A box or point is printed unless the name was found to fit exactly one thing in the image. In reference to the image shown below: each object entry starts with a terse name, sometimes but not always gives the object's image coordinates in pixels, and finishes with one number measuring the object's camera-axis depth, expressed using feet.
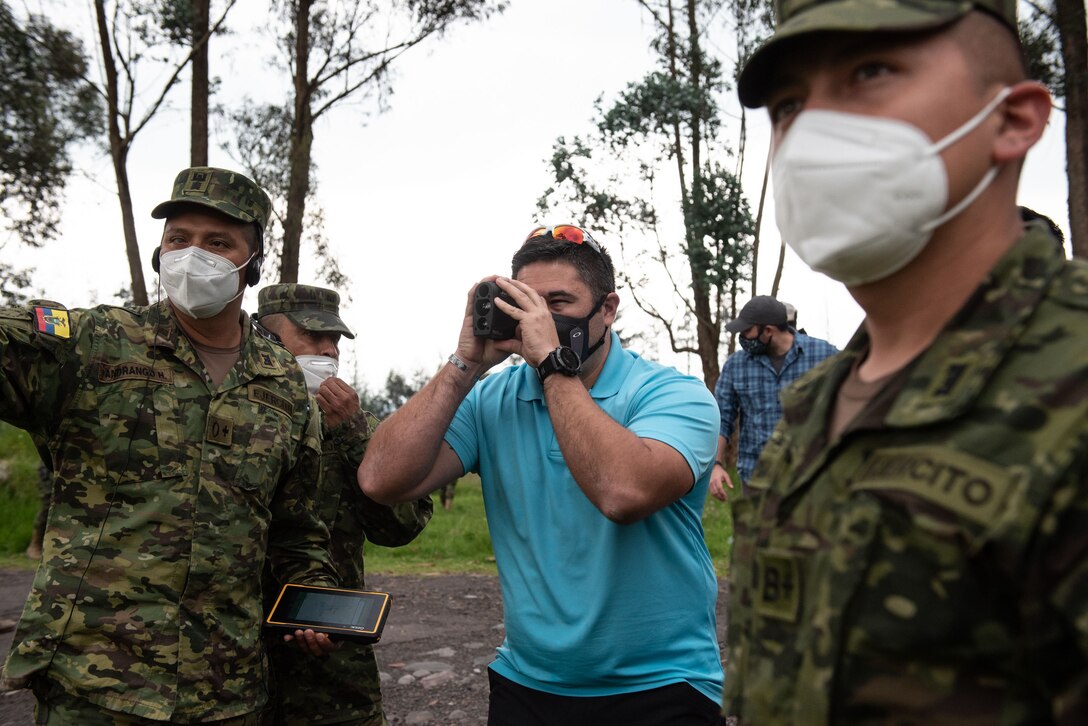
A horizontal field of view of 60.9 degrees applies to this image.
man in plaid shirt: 21.15
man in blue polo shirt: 7.67
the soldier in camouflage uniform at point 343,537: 11.15
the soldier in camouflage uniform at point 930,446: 3.18
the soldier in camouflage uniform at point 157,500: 8.51
